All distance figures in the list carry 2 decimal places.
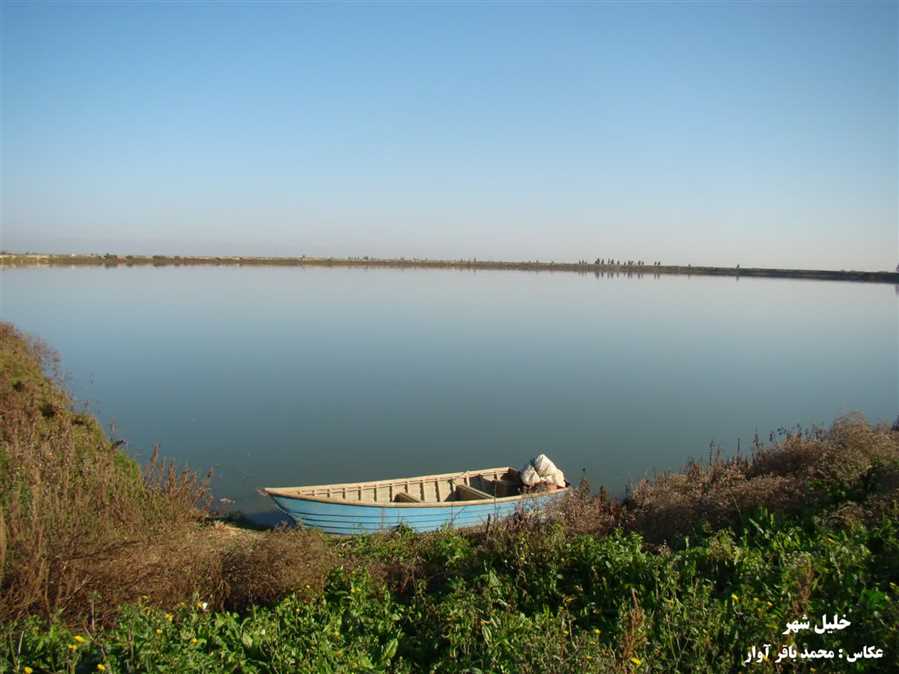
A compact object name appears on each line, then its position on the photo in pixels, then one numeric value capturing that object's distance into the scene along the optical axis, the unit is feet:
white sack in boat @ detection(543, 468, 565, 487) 48.49
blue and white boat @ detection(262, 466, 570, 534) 41.34
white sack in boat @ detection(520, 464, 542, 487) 48.47
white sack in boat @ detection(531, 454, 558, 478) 48.70
